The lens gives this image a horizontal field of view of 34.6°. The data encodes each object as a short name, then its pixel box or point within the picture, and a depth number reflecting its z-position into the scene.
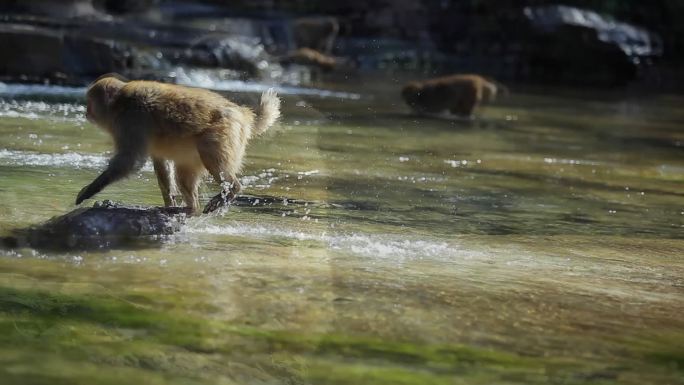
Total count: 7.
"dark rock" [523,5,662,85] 25.31
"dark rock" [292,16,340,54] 24.38
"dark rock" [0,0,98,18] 20.86
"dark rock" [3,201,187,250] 5.37
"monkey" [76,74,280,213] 6.17
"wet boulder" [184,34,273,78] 18.64
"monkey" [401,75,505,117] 14.46
